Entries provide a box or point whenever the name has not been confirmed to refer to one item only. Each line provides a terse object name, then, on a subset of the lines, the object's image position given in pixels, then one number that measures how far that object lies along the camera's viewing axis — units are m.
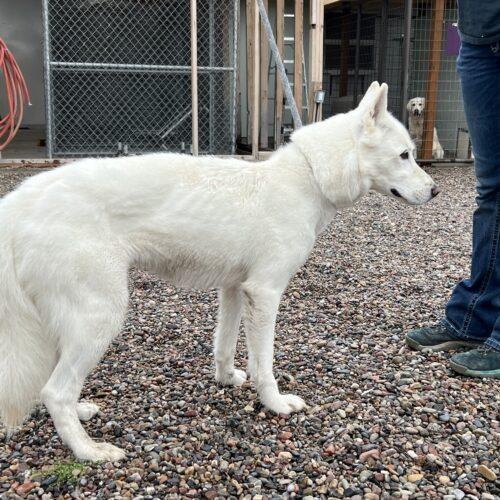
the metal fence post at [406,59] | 8.98
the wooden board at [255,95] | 9.00
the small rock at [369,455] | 2.36
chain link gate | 8.93
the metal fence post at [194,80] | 8.34
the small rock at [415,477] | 2.24
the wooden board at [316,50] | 9.16
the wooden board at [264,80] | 9.48
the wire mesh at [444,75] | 9.95
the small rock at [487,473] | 2.24
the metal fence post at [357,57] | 10.71
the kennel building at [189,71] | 8.93
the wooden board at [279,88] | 9.12
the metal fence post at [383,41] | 9.25
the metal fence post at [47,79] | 7.98
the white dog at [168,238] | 2.19
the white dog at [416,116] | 9.85
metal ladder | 10.44
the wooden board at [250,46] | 9.52
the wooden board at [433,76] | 9.52
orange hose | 6.05
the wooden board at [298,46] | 9.07
